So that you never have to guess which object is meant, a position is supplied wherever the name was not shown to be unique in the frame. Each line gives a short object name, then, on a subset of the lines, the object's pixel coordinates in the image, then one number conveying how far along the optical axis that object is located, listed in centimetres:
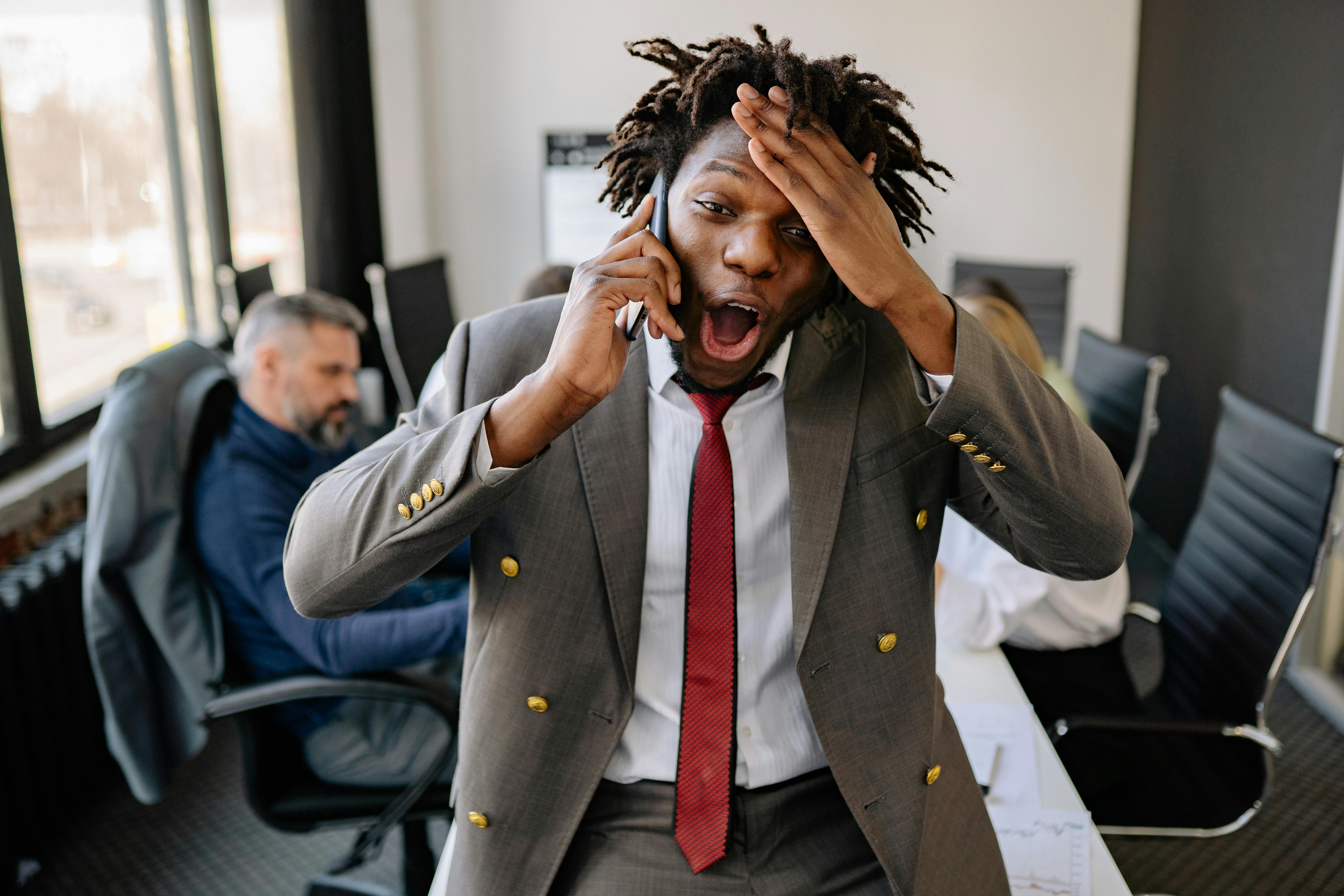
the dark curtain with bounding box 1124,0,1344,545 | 333
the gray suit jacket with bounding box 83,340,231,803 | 184
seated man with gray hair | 193
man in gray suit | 104
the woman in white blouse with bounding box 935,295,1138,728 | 184
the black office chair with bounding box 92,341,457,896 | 184
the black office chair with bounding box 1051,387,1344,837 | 175
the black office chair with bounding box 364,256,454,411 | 402
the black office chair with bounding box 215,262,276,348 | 360
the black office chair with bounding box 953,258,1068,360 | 452
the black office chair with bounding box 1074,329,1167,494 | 283
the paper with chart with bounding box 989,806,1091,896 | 129
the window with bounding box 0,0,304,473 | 302
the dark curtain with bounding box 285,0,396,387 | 485
